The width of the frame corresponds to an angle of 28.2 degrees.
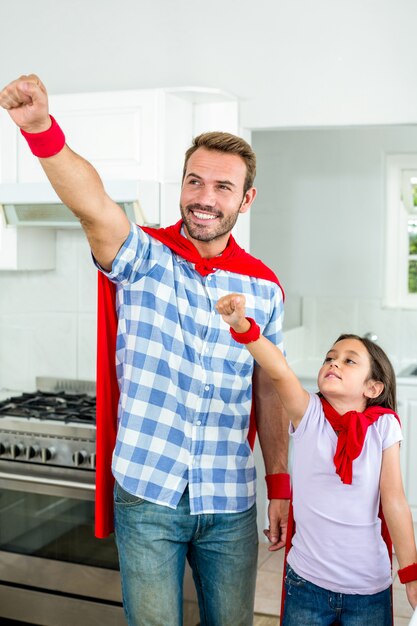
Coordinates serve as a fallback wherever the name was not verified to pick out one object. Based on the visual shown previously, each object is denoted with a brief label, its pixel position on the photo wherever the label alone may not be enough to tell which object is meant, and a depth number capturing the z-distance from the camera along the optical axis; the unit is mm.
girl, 1881
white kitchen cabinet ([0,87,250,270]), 3176
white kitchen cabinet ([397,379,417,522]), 4238
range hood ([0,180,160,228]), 3055
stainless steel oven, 2990
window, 5000
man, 1948
